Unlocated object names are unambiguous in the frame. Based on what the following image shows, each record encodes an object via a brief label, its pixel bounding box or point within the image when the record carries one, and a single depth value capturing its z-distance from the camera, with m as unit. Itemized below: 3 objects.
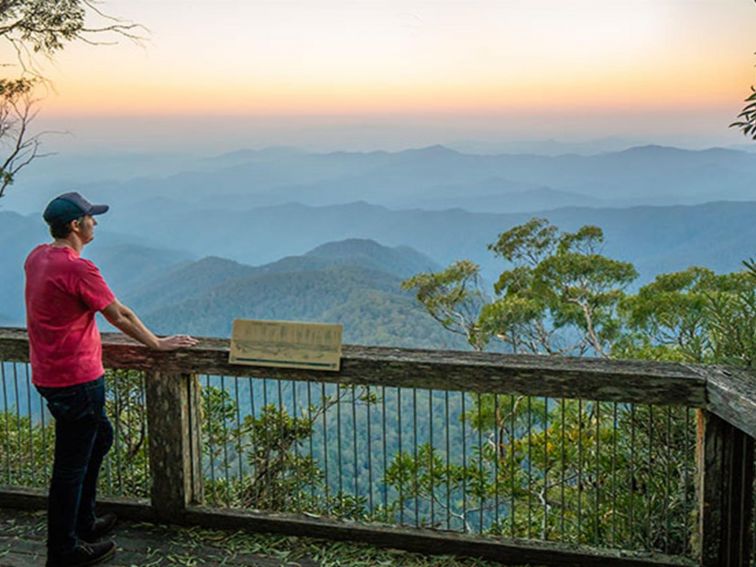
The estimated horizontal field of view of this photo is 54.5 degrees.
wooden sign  2.94
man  2.63
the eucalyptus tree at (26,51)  7.91
